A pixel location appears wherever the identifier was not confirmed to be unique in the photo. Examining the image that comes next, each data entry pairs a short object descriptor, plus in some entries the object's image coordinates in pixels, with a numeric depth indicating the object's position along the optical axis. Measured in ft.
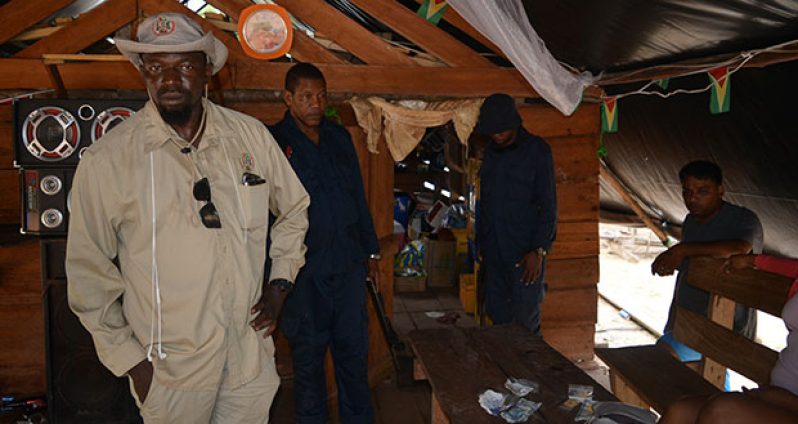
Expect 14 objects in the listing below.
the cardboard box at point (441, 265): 23.77
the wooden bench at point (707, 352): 7.99
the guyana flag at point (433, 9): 13.34
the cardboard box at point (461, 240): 23.54
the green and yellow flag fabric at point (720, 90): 10.01
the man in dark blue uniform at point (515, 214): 11.62
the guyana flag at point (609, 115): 14.42
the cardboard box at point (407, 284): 22.82
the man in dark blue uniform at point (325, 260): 9.50
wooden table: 6.36
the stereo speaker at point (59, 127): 9.71
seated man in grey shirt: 9.89
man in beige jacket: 5.82
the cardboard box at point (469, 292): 19.60
